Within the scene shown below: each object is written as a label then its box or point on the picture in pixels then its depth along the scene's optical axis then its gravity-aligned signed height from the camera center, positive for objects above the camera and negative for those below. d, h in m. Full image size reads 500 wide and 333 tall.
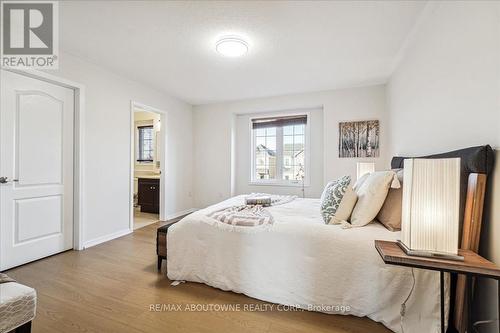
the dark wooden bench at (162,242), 2.30 -0.83
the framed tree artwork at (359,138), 3.84 +0.46
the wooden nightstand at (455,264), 0.93 -0.44
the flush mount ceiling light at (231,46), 2.40 +1.31
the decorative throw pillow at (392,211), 1.70 -0.37
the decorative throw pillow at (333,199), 1.89 -0.30
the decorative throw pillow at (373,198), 1.73 -0.27
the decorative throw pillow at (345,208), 1.86 -0.37
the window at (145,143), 6.20 +0.54
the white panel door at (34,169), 2.36 -0.09
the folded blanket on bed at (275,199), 2.82 -0.50
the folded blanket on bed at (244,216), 1.99 -0.51
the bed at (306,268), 1.49 -0.82
